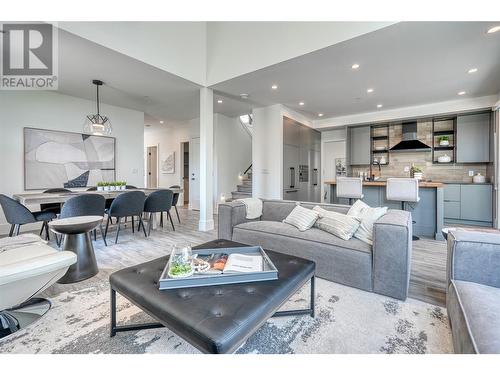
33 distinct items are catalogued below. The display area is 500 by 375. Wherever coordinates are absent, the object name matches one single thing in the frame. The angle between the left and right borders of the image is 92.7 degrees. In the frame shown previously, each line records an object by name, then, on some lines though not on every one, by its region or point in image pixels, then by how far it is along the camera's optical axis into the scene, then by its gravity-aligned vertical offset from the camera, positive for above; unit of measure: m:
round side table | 2.36 -0.64
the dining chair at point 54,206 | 3.84 -0.40
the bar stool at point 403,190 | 3.72 -0.10
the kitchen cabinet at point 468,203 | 4.70 -0.40
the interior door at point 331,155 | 7.40 +0.89
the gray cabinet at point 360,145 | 6.44 +1.04
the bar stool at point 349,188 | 4.31 -0.08
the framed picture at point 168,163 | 8.50 +0.72
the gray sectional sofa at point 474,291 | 0.94 -0.56
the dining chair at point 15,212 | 3.05 -0.38
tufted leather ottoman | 0.97 -0.58
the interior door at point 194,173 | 7.14 +0.31
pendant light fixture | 4.06 +1.02
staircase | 6.66 -0.17
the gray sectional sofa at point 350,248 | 1.90 -0.61
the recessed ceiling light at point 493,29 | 2.62 +1.72
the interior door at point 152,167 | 9.25 +0.65
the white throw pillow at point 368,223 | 2.23 -0.38
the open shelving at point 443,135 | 5.47 +1.13
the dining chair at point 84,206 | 3.04 -0.31
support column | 4.62 +0.51
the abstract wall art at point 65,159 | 4.61 +0.51
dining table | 3.05 -0.20
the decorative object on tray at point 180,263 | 1.35 -0.48
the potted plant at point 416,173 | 5.17 +0.23
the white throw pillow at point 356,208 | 2.54 -0.27
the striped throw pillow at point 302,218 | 2.61 -0.39
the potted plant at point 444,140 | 5.49 +1.00
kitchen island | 3.83 -0.42
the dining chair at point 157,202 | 4.06 -0.32
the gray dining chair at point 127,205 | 3.57 -0.33
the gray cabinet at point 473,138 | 4.95 +0.97
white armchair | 1.50 -0.63
